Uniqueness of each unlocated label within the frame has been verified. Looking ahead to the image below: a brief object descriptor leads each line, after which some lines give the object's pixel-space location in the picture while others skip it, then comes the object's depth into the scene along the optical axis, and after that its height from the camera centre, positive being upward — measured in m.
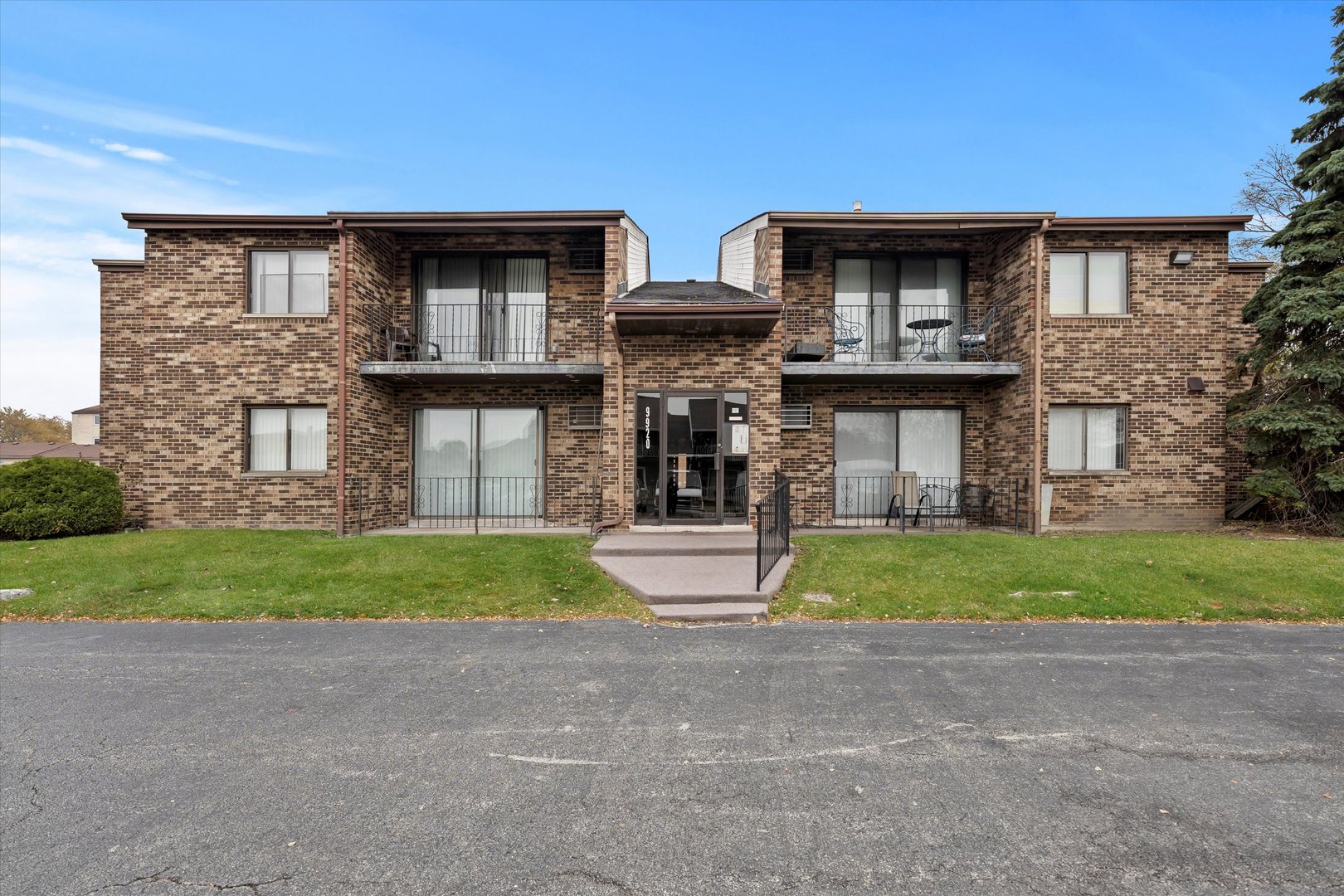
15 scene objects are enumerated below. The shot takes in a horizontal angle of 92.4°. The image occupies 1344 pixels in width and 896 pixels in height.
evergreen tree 10.78 +1.82
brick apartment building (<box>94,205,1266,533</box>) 11.38 +1.47
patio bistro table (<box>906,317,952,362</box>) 12.46 +2.47
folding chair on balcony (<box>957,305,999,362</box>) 12.27 +2.29
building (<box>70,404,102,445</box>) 48.28 +1.70
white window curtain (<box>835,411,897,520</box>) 13.17 -0.11
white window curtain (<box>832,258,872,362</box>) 13.27 +3.41
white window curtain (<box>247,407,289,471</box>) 12.42 +0.23
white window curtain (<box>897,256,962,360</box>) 13.20 +3.28
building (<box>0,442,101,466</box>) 42.00 -0.17
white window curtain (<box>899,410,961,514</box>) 13.20 +0.11
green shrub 10.46 -0.87
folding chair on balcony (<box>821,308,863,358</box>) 12.97 +2.49
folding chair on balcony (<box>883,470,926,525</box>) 12.44 -0.82
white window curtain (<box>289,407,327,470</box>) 12.42 +0.20
